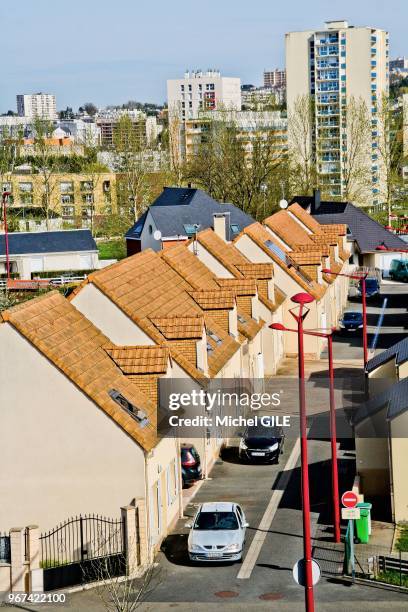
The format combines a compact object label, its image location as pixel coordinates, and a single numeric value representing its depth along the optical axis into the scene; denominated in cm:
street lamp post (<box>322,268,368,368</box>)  5589
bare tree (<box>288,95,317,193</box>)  11938
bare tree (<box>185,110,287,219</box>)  11544
